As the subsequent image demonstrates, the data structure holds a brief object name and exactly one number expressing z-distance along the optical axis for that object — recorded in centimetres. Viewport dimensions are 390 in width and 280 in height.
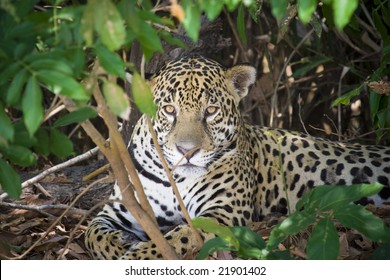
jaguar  1247
